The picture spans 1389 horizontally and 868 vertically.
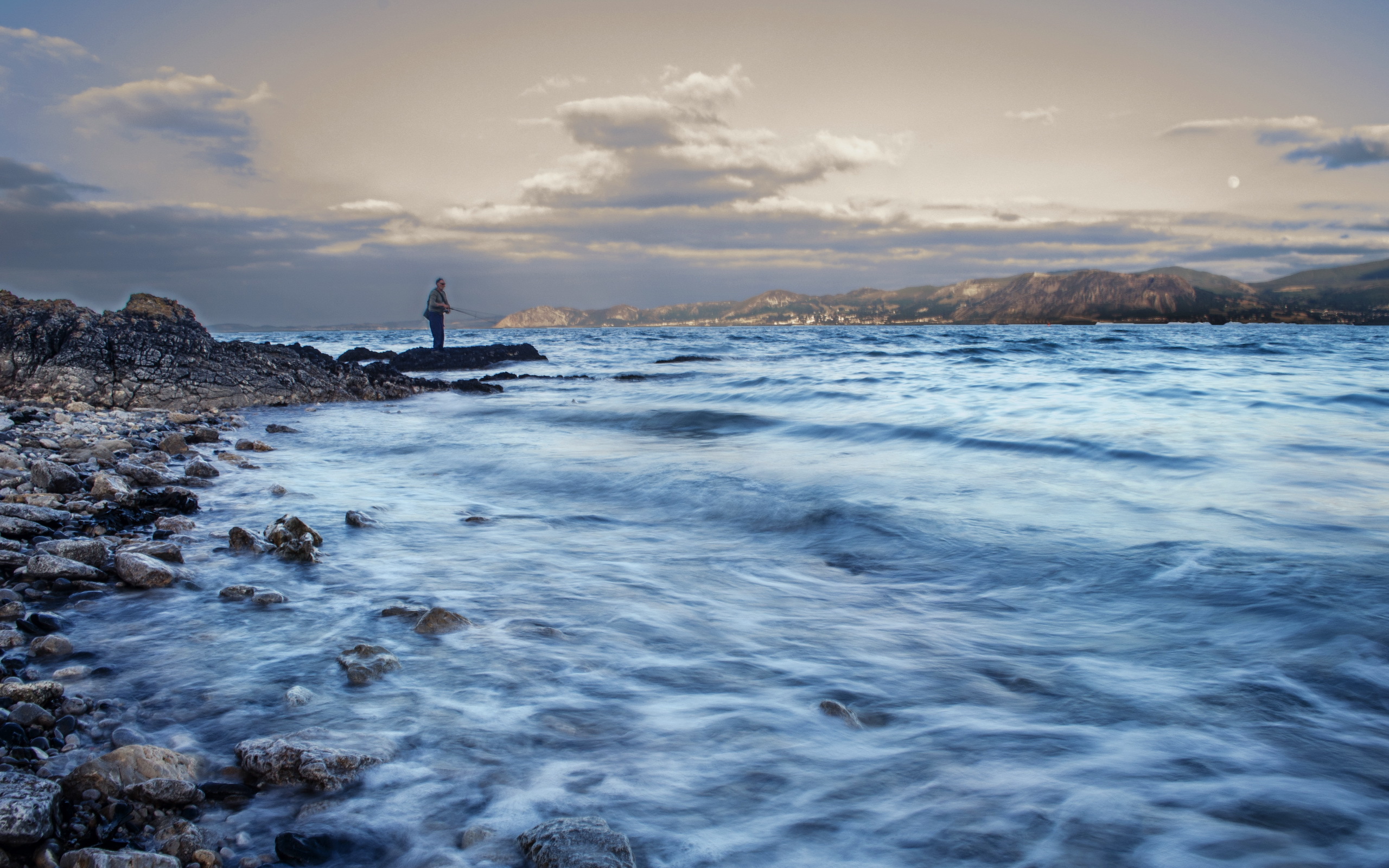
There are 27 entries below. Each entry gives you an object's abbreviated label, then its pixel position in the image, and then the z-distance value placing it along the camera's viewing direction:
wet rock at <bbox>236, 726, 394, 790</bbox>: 1.92
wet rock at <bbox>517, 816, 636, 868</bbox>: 1.62
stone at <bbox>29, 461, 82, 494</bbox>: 4.76
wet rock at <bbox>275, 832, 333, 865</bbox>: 1.67
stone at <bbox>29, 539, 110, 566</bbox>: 3.45
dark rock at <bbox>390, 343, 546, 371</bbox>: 22.78
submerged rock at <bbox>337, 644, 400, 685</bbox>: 2.56
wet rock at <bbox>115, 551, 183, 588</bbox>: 3.37
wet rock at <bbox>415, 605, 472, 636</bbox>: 3.07
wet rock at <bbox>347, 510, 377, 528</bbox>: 4.83
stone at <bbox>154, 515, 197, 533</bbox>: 4.38
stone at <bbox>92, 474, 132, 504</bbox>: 4.77
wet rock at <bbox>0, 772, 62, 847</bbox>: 1.47
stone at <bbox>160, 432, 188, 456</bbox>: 7.28
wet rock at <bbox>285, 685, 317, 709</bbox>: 2.37
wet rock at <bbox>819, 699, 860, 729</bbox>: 2.47
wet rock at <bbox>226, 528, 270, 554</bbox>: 4.09
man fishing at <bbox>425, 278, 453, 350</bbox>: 23.19
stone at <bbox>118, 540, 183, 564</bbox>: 3.73
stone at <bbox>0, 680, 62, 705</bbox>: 2.14
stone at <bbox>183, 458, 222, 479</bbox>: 6.10
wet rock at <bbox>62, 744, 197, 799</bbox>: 1.74
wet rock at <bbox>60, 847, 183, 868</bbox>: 1.46
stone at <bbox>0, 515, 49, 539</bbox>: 3.77
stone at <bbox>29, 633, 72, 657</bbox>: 2.61
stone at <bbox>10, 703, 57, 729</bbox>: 2.06
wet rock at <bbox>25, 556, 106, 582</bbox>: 3.28
